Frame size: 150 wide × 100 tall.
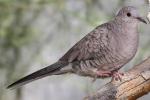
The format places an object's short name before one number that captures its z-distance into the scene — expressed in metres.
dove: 5.49
